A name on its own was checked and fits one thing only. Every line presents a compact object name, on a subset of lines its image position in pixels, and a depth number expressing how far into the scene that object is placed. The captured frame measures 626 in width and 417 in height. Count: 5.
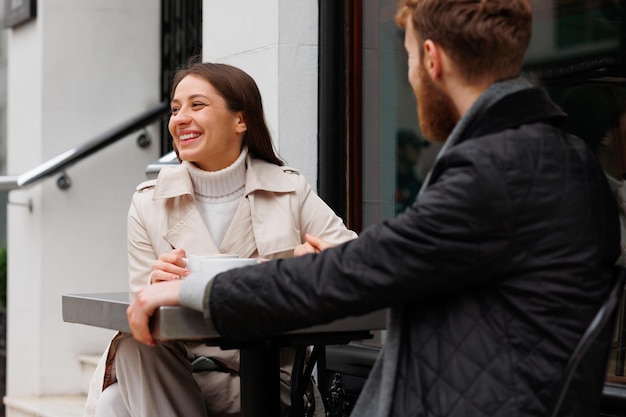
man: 1.85
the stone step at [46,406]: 5.99
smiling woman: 3.39
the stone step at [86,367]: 6.46
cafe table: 2.30
